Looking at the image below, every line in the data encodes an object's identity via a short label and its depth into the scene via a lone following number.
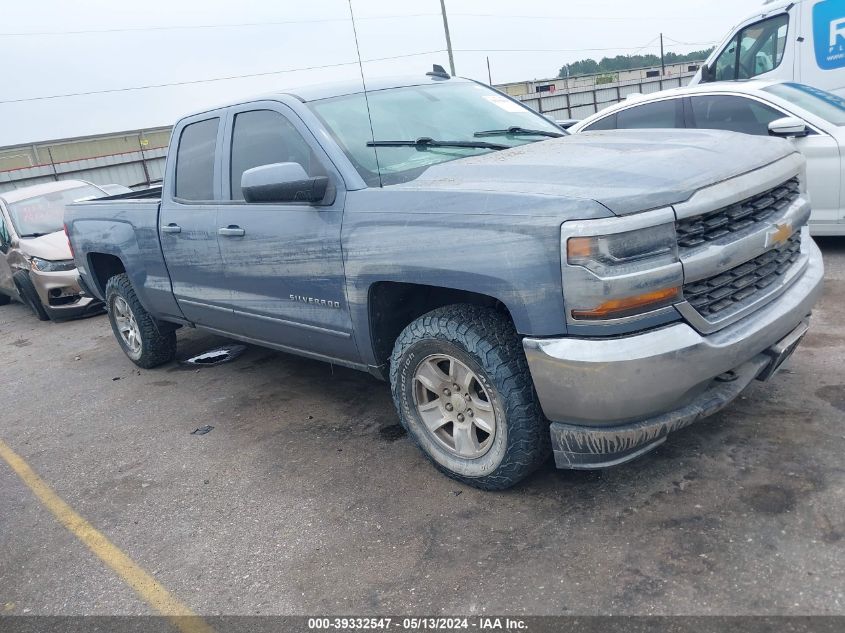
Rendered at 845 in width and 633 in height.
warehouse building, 20.80
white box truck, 8.70
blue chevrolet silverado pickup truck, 2.68
